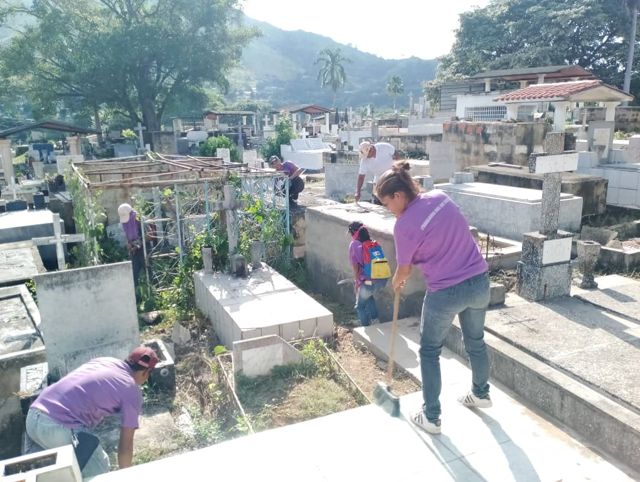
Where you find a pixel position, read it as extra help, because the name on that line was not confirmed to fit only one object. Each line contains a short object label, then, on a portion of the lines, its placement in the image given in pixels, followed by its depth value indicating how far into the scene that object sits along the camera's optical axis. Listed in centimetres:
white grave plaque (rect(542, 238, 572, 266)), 599
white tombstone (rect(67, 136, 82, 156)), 2058
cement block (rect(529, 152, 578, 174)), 601
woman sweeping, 333
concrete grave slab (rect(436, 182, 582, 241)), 964
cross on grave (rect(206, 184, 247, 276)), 787
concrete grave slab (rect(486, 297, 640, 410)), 423
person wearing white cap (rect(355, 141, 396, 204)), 915
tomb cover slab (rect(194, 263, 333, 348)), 595
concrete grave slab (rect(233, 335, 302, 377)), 520
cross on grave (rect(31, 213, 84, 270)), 773
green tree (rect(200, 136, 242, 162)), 2595
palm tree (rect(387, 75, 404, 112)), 6999
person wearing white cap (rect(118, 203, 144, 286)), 894
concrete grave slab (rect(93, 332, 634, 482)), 318
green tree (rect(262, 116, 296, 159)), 3147
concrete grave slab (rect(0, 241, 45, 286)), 738
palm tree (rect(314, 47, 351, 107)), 8435
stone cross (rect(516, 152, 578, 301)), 598
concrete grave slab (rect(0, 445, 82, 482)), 264
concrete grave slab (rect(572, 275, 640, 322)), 561
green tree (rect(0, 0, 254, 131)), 3098
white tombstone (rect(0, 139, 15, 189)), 1723
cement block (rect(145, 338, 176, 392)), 550
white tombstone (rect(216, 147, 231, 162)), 2010
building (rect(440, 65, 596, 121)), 2403
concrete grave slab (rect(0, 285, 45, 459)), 506
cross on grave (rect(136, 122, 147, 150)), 2649
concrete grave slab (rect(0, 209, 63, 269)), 962
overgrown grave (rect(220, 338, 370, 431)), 466
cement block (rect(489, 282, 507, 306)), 579
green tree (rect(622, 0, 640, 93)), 3067
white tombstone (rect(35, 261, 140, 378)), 539
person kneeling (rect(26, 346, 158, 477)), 348
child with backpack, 616
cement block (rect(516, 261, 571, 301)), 596
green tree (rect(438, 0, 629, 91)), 3447
